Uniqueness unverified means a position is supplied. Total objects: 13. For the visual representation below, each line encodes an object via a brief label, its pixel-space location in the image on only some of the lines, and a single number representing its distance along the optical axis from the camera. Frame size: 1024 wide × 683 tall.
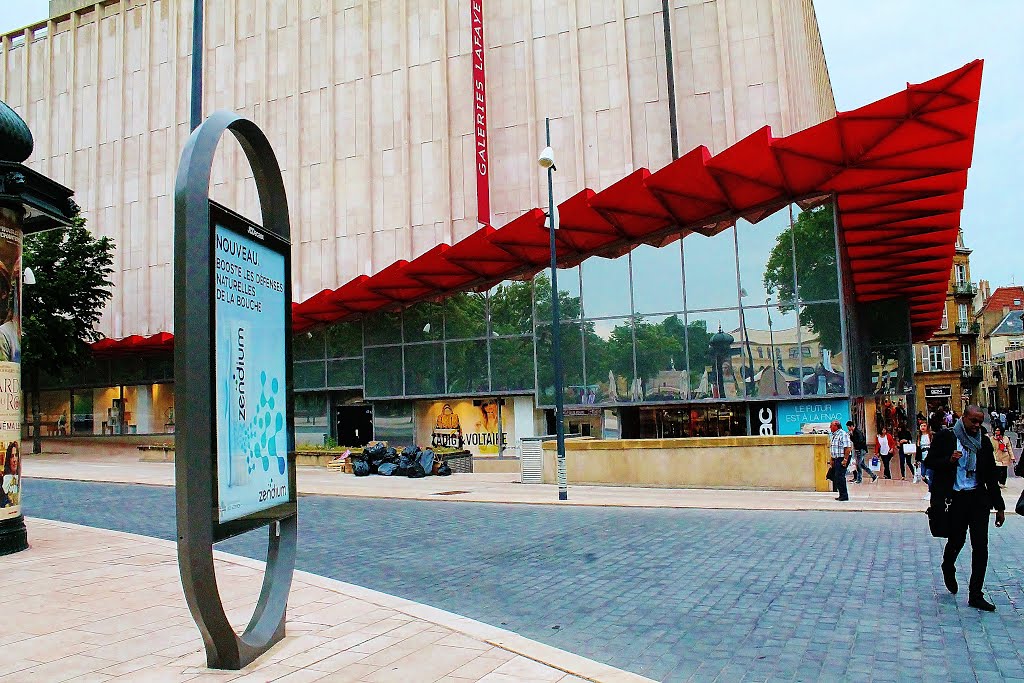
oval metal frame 4.90
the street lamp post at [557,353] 18.48
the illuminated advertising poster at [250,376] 5.52
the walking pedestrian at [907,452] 22.16
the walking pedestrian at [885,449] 21.72
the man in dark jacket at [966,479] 7.28
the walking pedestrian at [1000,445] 19.45
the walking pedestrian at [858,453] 20.84
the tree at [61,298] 35.78
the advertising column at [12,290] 10.46
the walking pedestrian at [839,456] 16.78
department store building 25.00
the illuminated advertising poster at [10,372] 10.44
